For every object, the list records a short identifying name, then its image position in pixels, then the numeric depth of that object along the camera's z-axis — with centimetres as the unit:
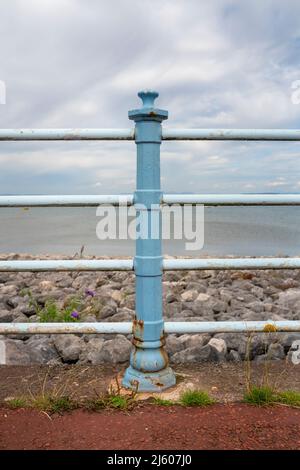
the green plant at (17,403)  244
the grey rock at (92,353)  306
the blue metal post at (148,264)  255
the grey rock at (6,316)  421
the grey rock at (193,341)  318
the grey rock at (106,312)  412
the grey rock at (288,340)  329
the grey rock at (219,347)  306
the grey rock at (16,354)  309
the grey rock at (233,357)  309
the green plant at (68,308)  393
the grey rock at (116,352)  304
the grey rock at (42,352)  314
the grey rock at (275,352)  314
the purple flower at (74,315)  384
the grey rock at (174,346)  317
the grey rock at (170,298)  469
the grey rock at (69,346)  315
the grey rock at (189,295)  482
